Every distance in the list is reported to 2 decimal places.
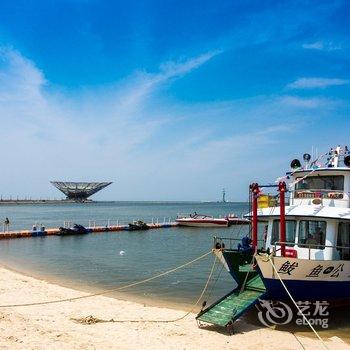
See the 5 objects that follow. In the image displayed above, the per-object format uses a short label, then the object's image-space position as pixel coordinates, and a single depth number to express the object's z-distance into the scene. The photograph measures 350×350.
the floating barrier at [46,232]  46.44
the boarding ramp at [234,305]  13.30
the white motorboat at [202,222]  65.12
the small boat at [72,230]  50.10
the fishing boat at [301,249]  13.69
